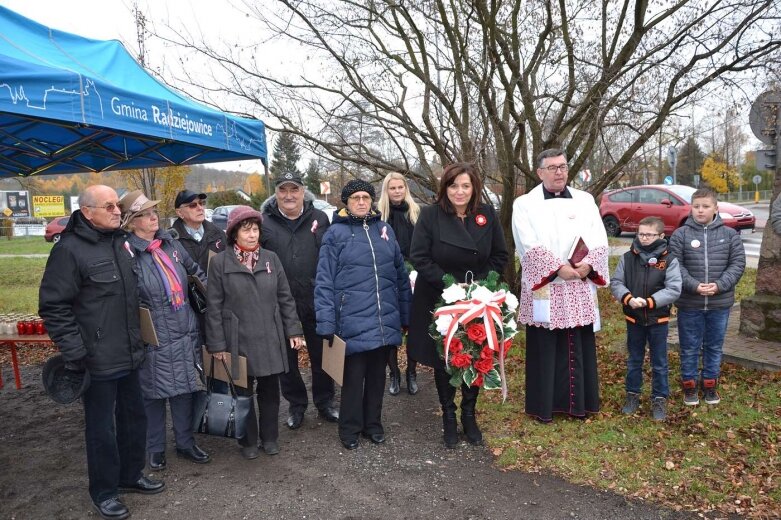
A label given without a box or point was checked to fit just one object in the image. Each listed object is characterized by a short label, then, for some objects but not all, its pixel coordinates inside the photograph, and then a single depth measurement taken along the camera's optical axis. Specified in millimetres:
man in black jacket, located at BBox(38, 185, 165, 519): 3004
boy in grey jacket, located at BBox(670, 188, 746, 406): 4328
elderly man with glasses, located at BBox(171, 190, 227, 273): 4602
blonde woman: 5250
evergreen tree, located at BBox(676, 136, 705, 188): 42541
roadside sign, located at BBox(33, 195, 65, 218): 41562
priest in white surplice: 4203
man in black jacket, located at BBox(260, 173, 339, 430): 4492
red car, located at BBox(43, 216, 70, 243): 24456
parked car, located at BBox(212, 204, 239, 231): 6317
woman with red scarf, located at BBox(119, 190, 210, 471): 3746
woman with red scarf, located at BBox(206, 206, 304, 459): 3854
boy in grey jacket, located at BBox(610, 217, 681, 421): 4203
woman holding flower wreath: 4012
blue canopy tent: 3383
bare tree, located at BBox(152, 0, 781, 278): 5898
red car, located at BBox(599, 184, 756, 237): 15641
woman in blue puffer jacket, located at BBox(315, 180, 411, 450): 4082
